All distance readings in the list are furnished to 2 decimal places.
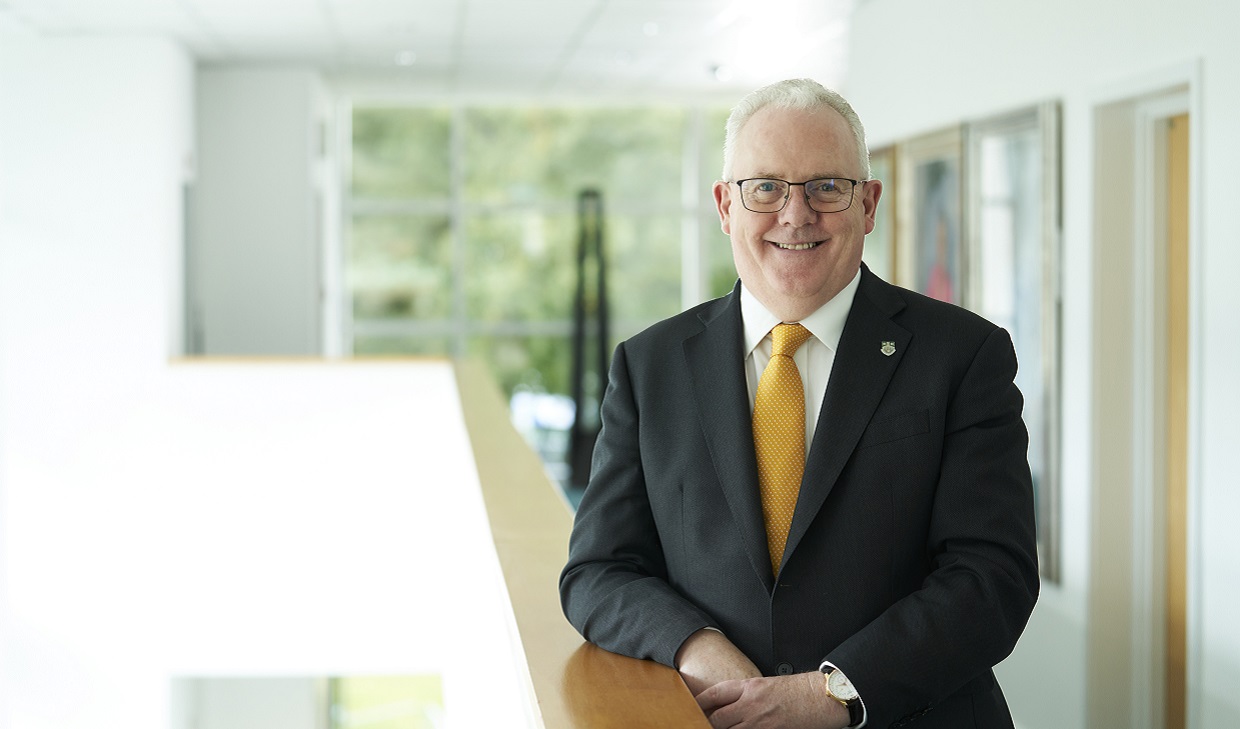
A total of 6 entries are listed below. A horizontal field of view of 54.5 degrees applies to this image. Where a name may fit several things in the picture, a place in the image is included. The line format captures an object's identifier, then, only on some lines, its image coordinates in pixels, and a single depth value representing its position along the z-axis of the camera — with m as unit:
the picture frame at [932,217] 6.54
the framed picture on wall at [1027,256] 5.32
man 1.67
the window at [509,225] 12.95
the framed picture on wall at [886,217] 7.42
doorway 4.78
